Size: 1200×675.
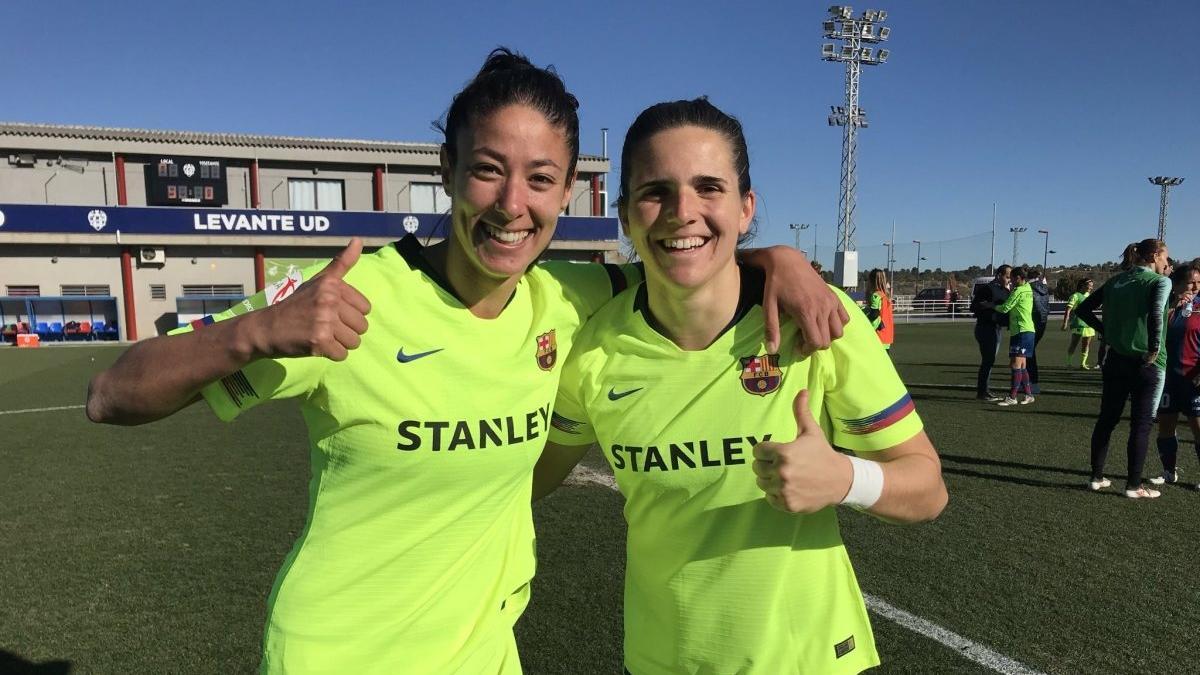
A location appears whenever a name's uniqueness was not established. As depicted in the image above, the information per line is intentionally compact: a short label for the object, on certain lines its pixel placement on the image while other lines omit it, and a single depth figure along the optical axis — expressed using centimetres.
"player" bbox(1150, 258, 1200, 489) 638
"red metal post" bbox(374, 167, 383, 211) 3080
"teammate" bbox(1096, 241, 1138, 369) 652
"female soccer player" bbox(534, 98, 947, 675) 171
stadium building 2631
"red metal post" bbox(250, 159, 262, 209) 2917
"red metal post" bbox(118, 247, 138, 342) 2714
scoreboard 2772
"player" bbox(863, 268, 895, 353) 1058
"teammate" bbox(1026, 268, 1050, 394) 1091
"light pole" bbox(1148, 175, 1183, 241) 4719
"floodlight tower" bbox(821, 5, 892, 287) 3356
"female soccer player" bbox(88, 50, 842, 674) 151
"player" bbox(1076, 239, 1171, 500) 591
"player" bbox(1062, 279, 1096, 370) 1276
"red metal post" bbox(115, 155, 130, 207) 2759
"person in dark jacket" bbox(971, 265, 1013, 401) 1074
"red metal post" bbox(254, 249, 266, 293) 2895
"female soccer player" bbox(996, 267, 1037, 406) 1038
